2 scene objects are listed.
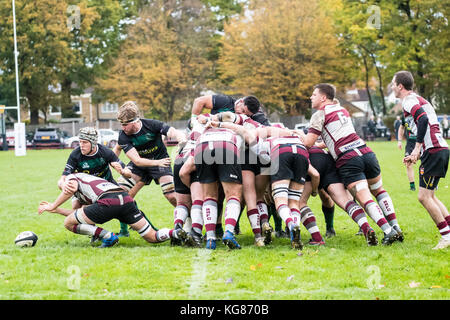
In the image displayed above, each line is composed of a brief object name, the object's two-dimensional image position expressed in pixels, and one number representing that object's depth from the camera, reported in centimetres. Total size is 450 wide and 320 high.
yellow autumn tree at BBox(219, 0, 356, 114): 5059
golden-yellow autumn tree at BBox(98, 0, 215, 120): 5700
